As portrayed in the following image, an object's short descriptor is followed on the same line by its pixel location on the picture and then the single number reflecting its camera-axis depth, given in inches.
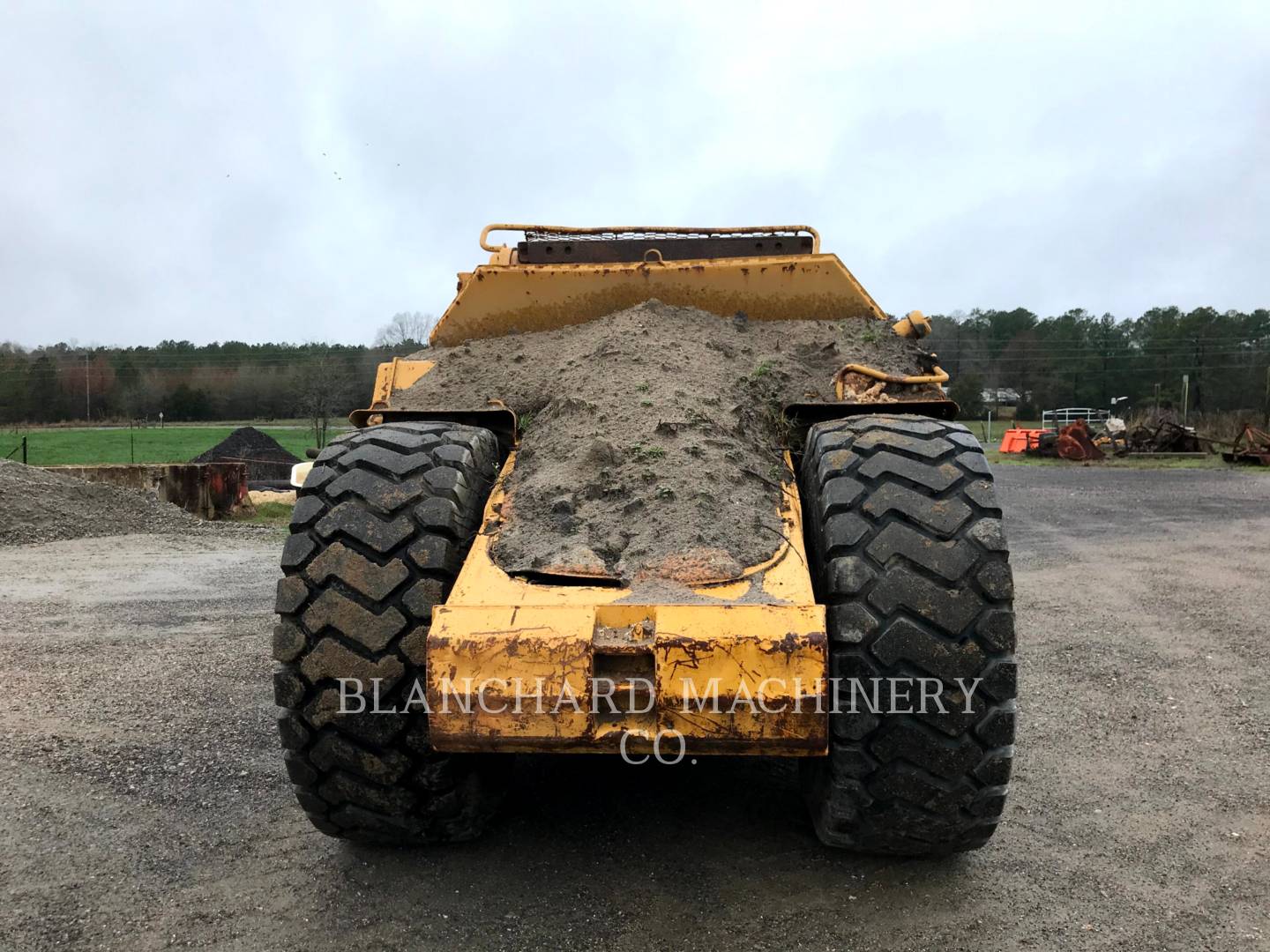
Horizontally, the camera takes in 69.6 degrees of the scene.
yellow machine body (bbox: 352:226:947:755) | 102.2
